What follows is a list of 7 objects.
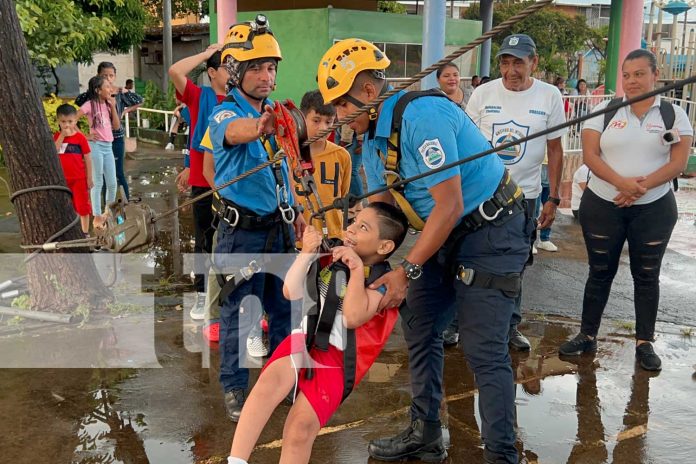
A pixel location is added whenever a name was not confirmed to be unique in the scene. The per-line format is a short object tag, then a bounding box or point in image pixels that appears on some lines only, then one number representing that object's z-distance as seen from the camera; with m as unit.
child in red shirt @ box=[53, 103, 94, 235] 7.49
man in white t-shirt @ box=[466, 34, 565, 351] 4.74
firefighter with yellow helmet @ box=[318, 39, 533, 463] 2.93
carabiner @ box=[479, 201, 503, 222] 3.17
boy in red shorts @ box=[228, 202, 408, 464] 2.89
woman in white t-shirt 4.36
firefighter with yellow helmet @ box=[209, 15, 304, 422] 3.86
